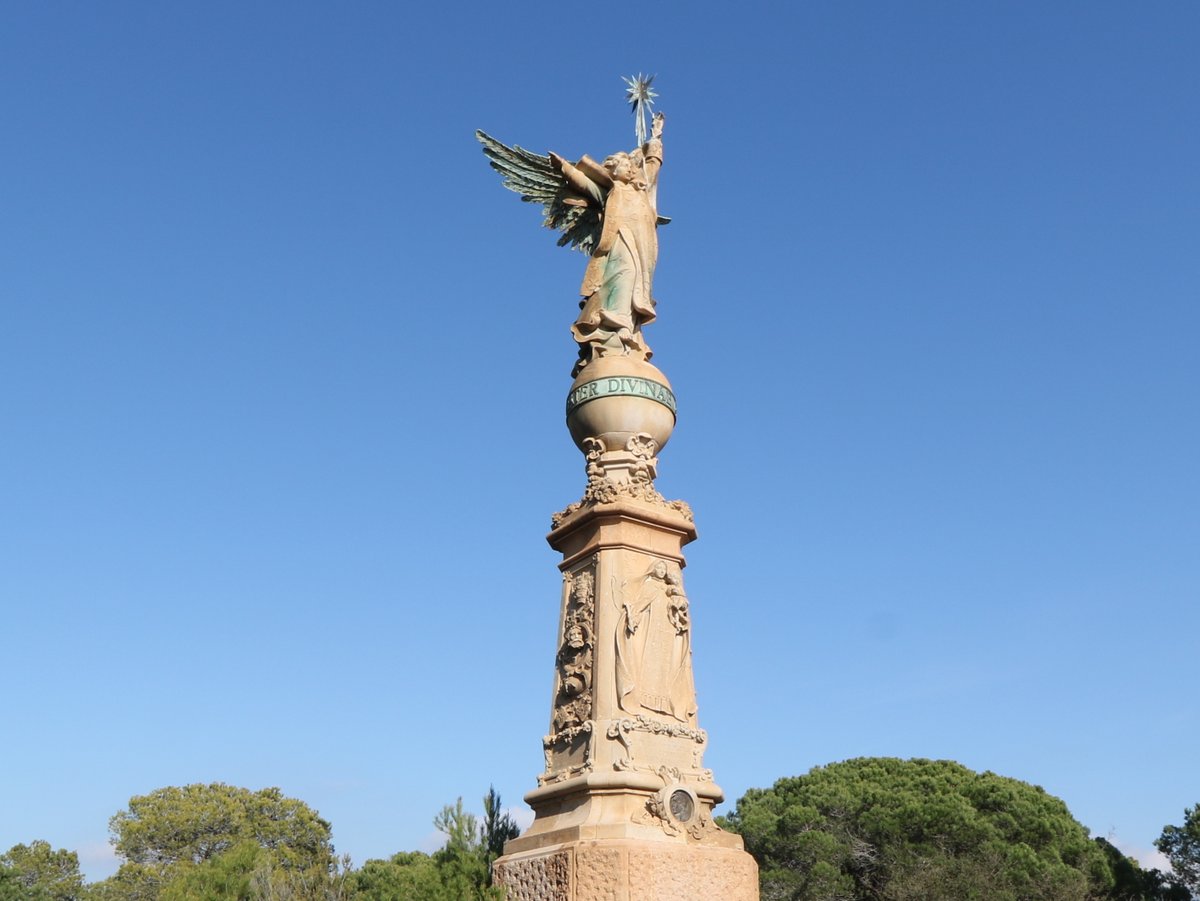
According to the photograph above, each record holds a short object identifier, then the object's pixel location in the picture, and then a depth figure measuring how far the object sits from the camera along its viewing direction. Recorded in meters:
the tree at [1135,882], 31.16
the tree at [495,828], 11.60
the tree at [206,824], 44.12
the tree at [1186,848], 33.09
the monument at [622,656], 9.12
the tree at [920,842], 28.25
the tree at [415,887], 10.19
